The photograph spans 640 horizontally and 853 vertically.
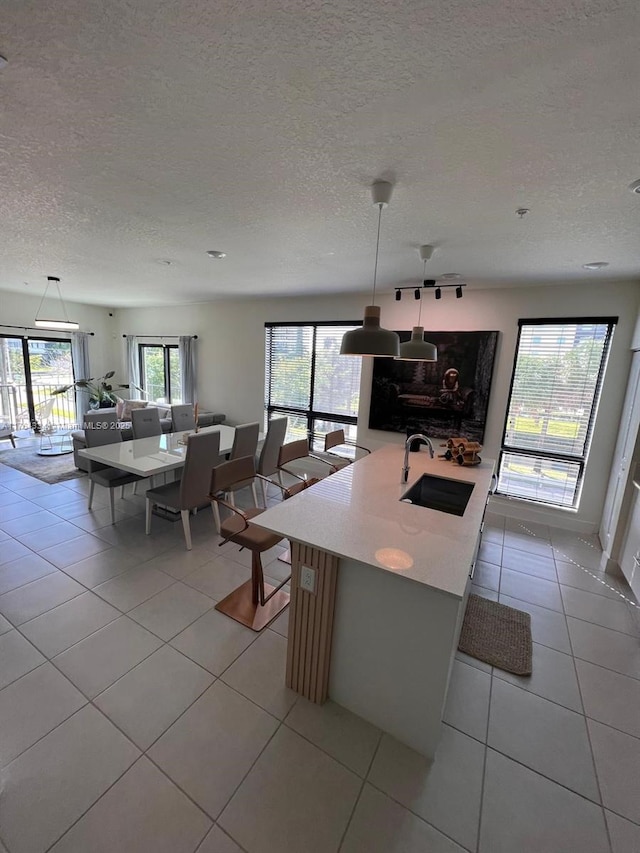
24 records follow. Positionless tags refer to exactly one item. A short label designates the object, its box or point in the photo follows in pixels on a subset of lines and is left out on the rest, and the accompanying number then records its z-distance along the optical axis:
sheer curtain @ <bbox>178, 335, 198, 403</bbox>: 6.07
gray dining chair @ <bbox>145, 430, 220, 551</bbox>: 2.92
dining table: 3.03
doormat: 2.04
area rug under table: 4.62
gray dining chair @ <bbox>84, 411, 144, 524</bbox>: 3.45
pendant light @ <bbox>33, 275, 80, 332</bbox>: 4.58
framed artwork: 3.85
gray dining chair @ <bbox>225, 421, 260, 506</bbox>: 3.57
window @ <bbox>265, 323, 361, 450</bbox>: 4.82
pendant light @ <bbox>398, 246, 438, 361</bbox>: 2.62
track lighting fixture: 3.64
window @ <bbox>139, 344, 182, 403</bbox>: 6.73
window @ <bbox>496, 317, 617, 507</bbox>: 3.47
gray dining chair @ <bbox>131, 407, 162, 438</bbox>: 4.12
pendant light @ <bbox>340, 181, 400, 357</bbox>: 1.90
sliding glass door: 6.00
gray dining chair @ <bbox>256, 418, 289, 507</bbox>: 3.87
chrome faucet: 2.46
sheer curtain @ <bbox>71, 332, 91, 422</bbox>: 6.74
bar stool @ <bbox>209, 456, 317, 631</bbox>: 2.20
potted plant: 6.64
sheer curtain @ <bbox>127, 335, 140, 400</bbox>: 7.12
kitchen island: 1.41
